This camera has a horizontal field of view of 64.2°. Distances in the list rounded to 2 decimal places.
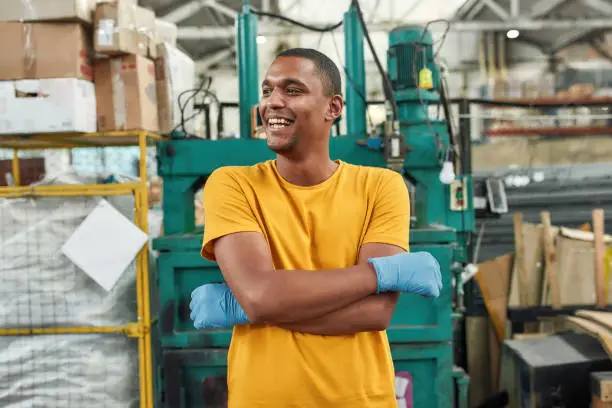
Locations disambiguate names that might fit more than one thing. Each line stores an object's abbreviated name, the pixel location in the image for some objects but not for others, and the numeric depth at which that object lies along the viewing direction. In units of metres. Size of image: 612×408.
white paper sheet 2.31
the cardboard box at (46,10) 2.18
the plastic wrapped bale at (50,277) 2.35
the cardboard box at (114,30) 2.24
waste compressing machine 2.22
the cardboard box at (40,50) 2.22
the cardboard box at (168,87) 2.51
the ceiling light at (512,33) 9.58
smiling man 1.24
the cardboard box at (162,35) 2.52
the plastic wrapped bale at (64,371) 2.36
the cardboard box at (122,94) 2.31
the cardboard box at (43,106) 2.20
